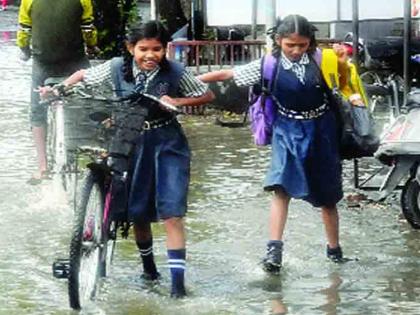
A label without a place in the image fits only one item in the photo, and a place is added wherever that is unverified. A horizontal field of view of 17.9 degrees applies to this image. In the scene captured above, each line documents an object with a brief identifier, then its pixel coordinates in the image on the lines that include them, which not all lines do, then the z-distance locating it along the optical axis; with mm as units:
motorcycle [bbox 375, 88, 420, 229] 9039
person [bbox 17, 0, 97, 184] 11000
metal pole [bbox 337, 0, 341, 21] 14091
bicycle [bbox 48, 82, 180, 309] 7004
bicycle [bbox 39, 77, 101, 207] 7105
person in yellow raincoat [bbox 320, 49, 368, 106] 7887
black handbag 7992
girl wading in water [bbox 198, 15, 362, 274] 7812
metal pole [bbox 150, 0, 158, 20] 17750
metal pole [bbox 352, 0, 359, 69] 12367
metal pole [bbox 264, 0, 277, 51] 13369
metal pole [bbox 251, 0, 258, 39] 15890
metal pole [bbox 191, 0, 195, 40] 19234
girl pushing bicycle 7285
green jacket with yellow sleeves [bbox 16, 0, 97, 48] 11125
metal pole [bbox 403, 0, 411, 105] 12102
